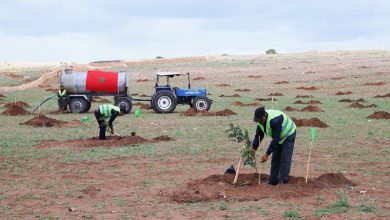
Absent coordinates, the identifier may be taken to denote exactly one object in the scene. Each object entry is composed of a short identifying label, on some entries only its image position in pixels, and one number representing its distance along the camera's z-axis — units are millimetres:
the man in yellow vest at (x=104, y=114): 18578
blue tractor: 29484
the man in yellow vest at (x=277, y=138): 11039
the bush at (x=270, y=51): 127912
